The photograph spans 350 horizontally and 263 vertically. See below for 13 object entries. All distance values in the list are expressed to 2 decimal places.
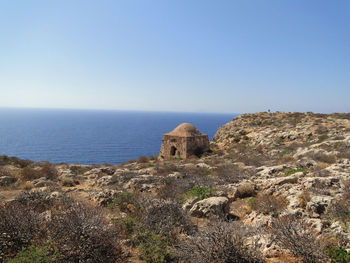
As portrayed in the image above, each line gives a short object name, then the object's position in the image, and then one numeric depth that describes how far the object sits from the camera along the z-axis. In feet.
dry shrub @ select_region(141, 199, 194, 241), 16.70
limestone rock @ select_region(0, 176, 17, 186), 36.27
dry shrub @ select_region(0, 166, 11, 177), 42.35
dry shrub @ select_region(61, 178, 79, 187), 39.81
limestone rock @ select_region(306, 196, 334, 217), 18.99
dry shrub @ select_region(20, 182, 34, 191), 34.58
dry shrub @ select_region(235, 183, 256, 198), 28.27
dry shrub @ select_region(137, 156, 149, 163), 74.85
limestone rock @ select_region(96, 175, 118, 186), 39.15
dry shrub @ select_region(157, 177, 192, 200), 27.63
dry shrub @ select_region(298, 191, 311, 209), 20.92
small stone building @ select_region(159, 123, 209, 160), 75.66
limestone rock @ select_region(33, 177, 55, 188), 36.85
